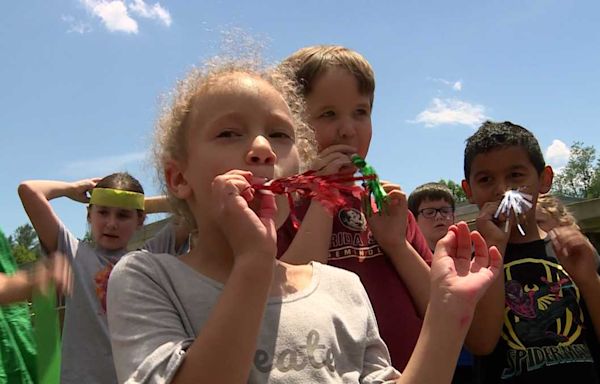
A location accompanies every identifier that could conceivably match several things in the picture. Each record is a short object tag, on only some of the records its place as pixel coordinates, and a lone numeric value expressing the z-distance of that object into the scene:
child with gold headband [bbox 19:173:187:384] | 3.90
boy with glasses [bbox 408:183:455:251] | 5.71
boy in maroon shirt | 2.06
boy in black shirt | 2.57
